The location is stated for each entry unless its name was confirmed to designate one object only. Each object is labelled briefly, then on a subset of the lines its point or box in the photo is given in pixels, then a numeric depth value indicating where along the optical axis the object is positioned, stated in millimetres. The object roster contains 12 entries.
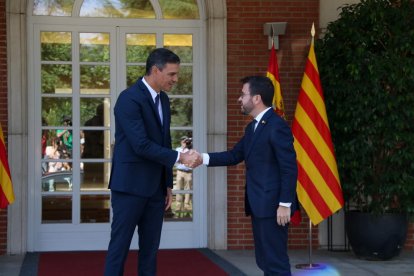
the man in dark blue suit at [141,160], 4883
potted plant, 7527
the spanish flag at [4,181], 7352
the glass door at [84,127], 8414
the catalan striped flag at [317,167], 7520
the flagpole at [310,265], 7481
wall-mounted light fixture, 8281
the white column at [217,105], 8422
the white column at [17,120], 8031
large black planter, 7805
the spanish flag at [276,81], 7961
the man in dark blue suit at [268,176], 4754
